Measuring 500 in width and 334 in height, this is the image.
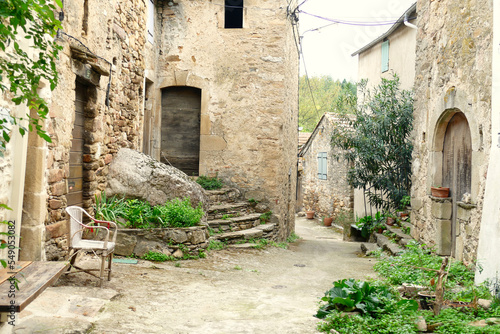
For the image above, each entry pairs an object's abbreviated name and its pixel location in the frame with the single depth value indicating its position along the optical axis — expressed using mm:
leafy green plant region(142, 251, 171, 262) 5664
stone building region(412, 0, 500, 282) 4309
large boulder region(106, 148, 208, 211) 6199
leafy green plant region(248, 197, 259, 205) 8922
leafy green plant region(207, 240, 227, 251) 6817
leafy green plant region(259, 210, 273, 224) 8791
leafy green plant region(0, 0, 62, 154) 1987
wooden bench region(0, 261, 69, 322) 2184
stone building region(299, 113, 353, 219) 15656
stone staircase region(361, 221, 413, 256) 7088
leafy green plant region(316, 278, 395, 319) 3539
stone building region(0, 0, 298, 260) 8586
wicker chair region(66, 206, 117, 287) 4137
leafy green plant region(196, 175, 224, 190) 8789
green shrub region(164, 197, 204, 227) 5992
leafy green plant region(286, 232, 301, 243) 10266
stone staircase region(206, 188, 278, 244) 7601
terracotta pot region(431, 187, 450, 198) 5926
